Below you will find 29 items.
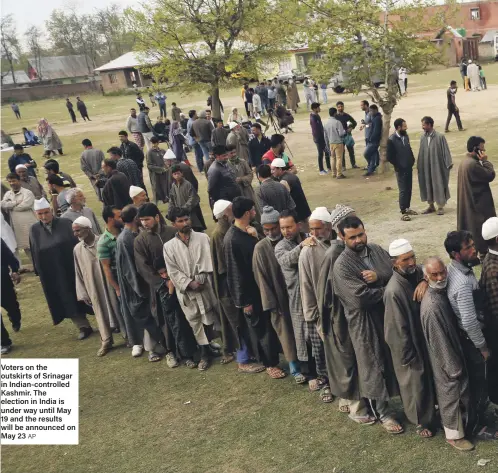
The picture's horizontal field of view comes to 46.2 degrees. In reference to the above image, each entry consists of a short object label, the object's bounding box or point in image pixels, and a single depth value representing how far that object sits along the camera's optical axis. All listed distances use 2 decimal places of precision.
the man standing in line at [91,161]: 12.70
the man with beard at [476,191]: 7.24
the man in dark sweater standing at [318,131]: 13.16
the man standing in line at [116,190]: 9.91
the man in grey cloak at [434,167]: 9.16
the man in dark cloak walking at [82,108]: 32.44
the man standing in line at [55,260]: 7.19
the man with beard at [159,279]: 5.96
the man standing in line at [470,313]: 3.93
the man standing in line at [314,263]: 4.84
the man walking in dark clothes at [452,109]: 15.54
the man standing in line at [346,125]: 12.95
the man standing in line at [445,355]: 3.94
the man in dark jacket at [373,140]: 12.33
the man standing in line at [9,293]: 7.45
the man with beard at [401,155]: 9.23
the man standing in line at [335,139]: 12.62
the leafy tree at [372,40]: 11.92
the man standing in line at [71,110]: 31.11
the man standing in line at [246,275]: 5.41
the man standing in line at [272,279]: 5.23
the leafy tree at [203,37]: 16.61
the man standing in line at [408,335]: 4.09
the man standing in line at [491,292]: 4.07
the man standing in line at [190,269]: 5.78
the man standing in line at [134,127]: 17.41
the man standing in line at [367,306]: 4.31
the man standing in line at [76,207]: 7.76
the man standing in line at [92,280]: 6.71
